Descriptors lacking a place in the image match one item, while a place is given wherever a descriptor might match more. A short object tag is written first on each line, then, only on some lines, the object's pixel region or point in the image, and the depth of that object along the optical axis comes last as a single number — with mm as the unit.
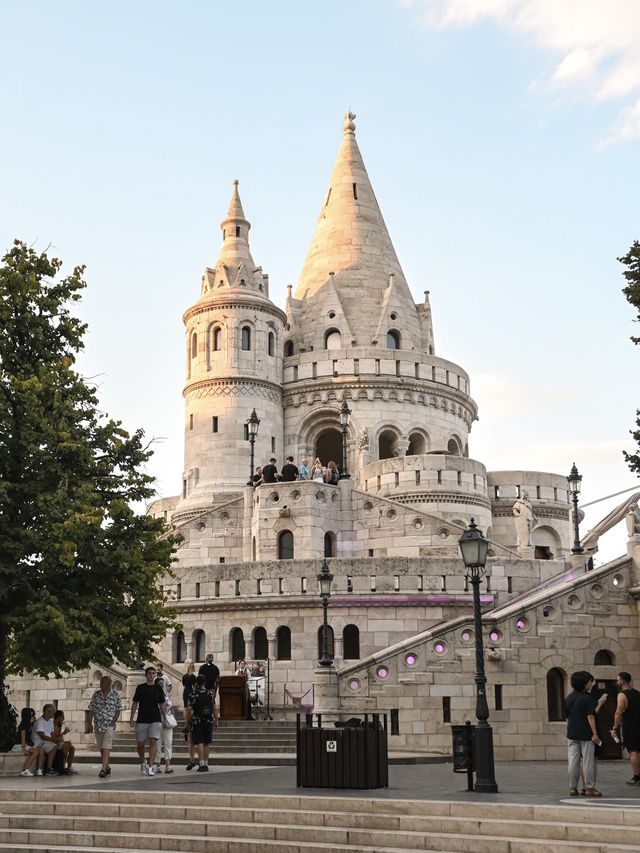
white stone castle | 23812
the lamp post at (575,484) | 27562
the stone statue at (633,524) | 25000
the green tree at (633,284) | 21953
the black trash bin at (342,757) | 14414
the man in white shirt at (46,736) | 17328
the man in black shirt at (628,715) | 14422
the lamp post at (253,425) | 36791
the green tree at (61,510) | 18734
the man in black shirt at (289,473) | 36688
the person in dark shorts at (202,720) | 17297
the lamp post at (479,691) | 14133
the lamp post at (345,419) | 36028
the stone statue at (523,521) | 35969
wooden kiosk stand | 25109
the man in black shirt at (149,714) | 17062
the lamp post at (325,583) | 24719
